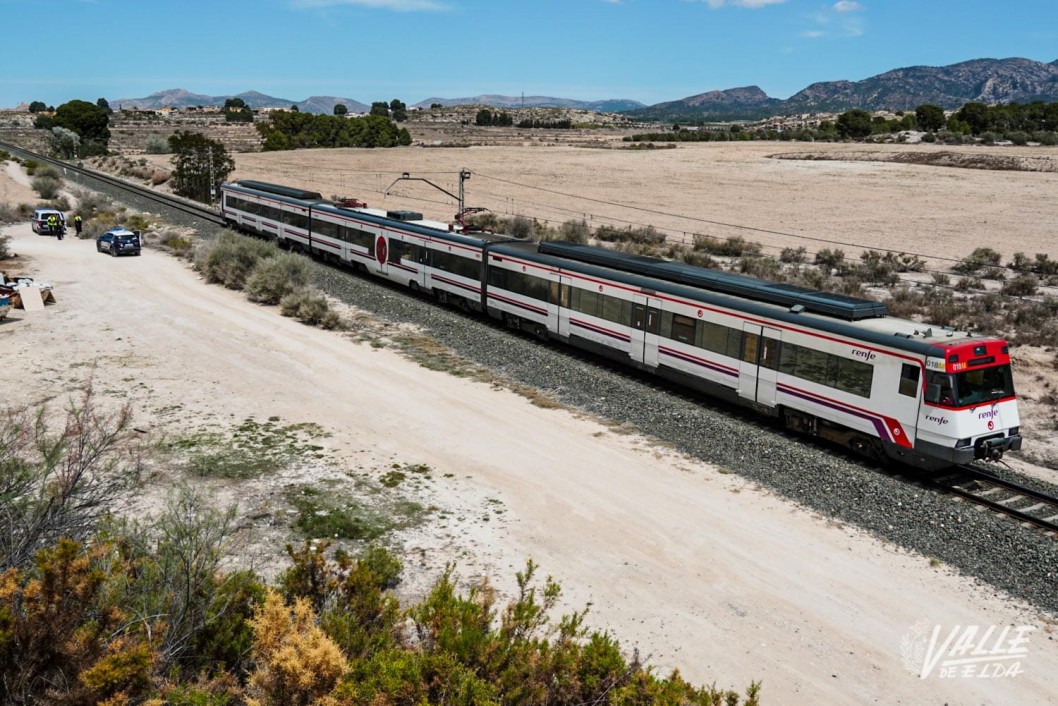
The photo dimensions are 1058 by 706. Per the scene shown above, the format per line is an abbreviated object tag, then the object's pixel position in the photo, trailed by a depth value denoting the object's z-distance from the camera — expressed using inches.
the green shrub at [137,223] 1795.9
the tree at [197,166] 2630.4
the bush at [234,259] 1282.0
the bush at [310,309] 1052.5
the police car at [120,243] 1503.4
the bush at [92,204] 2034.2
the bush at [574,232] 1834.3
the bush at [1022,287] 1310.3
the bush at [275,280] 1182.3
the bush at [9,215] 1957.4
